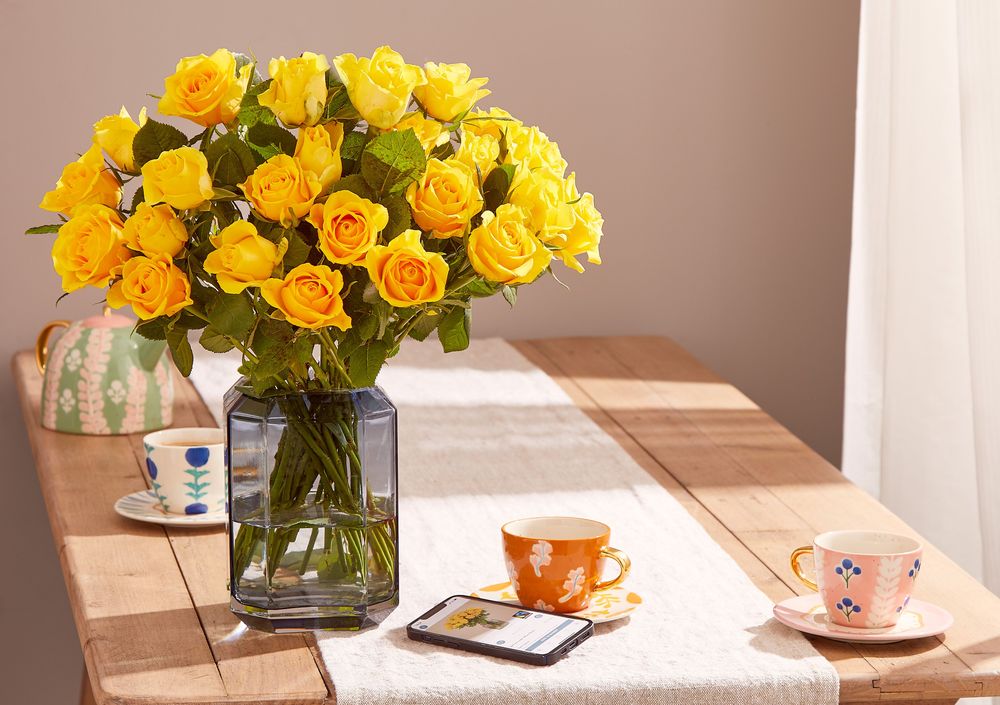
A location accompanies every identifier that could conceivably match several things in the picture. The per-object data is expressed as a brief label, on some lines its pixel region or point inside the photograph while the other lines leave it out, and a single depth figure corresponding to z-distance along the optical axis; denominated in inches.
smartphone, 102.9
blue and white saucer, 115.9
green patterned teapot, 130.6
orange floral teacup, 106.0
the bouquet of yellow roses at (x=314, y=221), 100.1
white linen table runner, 101.5
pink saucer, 104.3
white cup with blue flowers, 115.9
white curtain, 131.4
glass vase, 104.7
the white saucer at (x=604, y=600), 106.5
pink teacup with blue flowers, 104.3
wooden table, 102.2
